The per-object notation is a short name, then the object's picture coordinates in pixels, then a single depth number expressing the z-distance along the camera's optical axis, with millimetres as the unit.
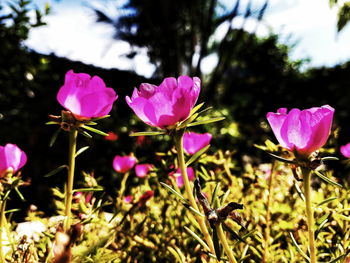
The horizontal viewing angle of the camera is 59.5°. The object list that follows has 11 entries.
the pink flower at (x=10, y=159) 182
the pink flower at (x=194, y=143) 270
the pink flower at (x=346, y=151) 200
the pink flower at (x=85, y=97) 147
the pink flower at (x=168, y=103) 133
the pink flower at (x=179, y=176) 265
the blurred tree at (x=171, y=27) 5701
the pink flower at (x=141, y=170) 326
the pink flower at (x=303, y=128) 130
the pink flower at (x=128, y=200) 296
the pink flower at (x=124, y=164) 318
